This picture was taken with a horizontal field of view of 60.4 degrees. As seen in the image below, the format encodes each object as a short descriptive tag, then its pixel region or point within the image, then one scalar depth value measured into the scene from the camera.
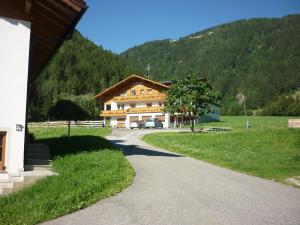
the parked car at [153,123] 40.65
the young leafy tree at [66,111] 22.87
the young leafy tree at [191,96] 30.76
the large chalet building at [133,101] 46.71
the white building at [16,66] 8.84
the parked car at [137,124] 41.33
